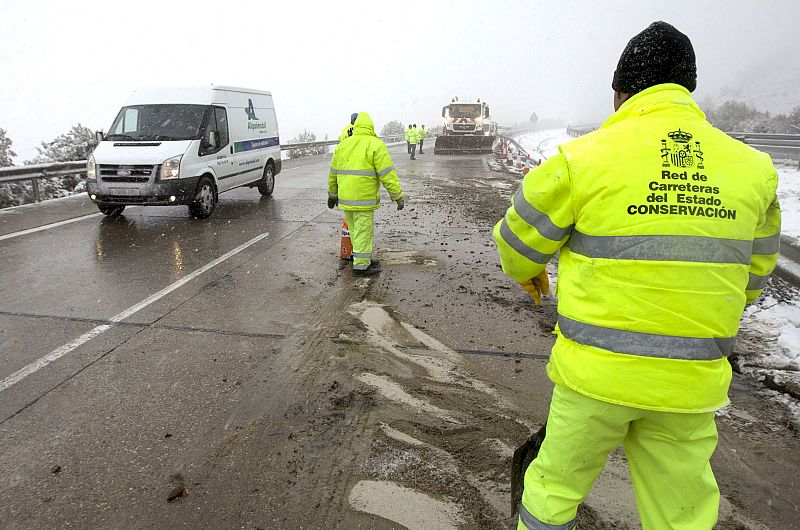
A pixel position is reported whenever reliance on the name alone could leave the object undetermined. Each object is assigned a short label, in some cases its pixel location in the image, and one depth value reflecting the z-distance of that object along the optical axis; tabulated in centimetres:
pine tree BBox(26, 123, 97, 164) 1570
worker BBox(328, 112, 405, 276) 612
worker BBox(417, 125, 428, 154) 2599
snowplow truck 2791
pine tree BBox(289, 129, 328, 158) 2719
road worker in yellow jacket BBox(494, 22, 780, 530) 159
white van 870
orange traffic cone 682
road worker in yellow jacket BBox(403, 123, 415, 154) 2509
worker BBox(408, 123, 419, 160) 2500
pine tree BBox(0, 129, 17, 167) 1425
